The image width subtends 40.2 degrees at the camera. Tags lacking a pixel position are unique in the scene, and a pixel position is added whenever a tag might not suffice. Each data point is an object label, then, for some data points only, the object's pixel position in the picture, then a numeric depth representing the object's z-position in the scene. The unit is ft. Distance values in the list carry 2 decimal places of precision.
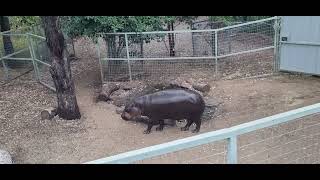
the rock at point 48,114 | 16.92
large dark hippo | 15.03
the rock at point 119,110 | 16.95
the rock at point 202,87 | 18.66
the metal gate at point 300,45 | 18.88
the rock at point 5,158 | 13.09
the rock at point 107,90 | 18.30
